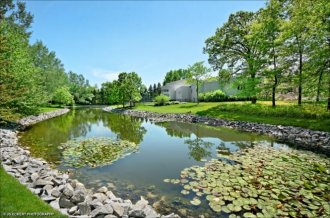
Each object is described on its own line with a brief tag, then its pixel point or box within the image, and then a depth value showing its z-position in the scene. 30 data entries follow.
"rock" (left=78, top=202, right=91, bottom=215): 5.52
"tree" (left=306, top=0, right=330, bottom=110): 16.45
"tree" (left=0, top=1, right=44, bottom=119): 20.29
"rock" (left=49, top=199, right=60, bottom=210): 5.62
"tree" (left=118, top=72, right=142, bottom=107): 52.09
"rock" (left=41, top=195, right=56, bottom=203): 5.91
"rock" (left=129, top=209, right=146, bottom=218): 5.52
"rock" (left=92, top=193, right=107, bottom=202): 6.37
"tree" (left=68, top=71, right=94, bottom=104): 85.00
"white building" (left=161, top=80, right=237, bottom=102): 54.76
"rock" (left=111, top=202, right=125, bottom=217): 5.55
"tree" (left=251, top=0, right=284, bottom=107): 23.92
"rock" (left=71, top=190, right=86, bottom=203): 6.07
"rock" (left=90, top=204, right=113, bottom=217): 5.45
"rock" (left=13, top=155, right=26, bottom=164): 8.90
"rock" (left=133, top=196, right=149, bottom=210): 6.01
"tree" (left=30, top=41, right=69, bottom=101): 49.88
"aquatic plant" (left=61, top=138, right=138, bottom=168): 11.30
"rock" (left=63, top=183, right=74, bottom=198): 6.29
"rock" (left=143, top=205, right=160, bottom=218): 5.70
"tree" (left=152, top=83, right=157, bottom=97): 82.80
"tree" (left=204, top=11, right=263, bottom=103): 32.50
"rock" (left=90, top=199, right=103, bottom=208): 5.83
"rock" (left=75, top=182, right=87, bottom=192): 7.09
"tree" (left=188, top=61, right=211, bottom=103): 46.12
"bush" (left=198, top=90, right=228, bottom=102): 45.38
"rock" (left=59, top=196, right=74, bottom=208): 5.79
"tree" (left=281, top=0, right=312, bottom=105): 19.75
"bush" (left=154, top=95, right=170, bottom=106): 51.56
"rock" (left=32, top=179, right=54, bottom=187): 6.76
